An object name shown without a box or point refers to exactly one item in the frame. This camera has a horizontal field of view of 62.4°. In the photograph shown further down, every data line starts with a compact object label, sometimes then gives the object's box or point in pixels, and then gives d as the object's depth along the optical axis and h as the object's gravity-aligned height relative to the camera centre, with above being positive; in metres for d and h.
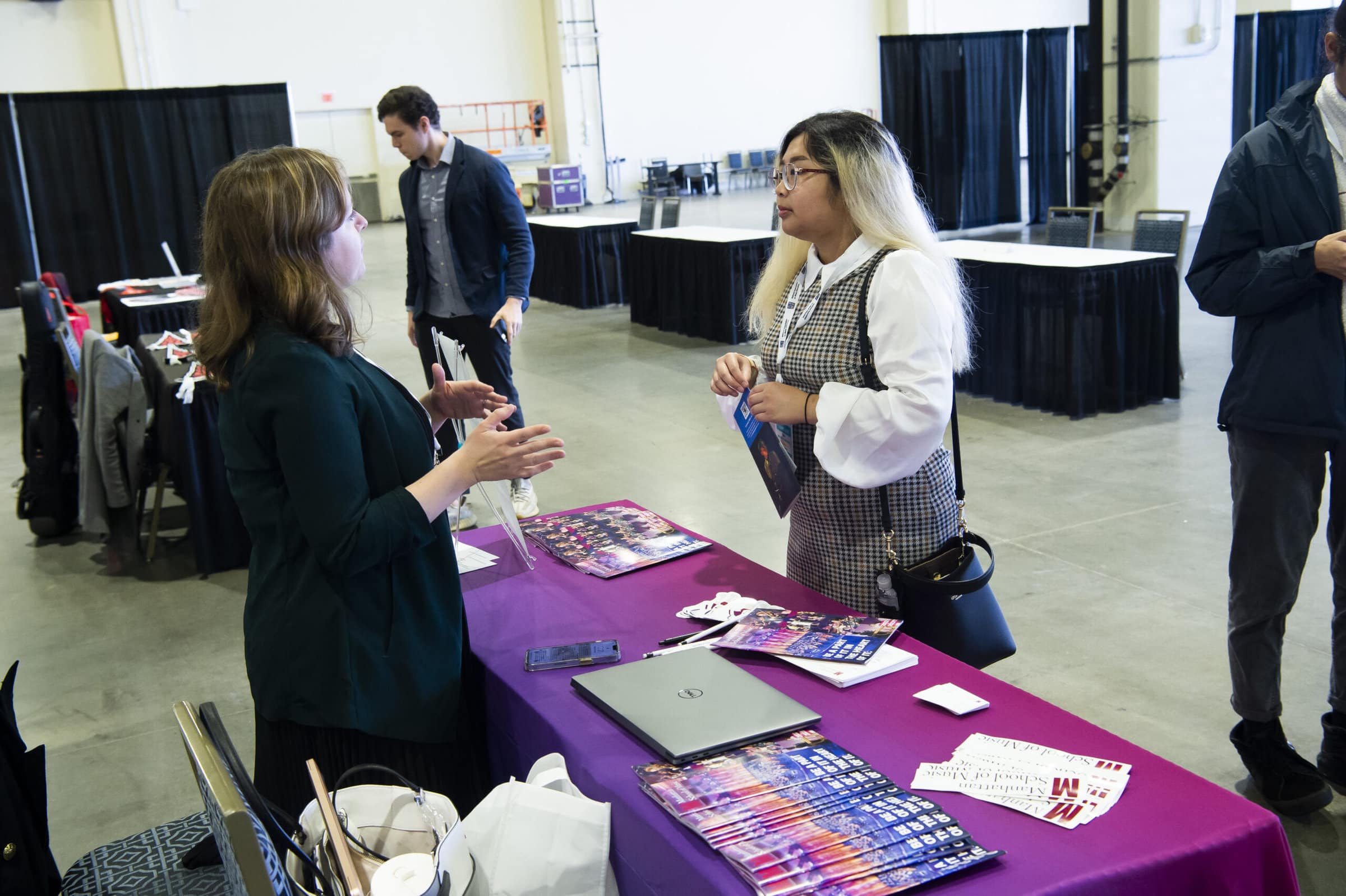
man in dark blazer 4.21 -0.09
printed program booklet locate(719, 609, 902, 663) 1.59 -0.64
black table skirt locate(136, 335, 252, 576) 4.05 -0.82
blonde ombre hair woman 1.78 -0.27
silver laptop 1.37 -0.64
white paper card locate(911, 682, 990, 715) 1.43 -0.66
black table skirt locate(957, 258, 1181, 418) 5.51 -0.78
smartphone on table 1.68 -0.66
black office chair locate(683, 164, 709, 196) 20.88 +0.50
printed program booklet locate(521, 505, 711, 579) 2.12 -0.65
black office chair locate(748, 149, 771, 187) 21.67 +0.75
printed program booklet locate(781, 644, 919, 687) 1.53 -0.65
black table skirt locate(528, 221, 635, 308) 10.29 -0.46
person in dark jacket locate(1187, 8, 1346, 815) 2.00 -0.37
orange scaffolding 20.31 +1.72
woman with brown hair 1.43 -0.34
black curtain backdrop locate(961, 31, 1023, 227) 13.29 +0.69
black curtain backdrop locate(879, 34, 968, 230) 12.80 +1.05
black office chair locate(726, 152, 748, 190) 21.69 +0.70
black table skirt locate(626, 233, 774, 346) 8.14 -0.58
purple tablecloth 1.14 -0.67
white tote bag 1.26 -0.70
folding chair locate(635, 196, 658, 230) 10.10 -0.06
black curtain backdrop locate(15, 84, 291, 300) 11.37 +0.87
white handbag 1.23 -0.70
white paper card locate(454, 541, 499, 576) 2.20 -0.66
